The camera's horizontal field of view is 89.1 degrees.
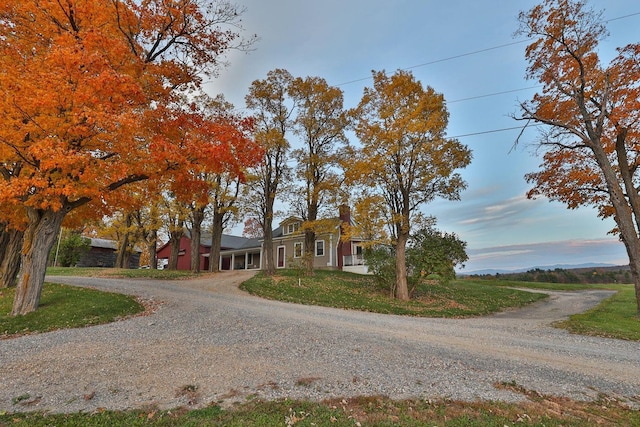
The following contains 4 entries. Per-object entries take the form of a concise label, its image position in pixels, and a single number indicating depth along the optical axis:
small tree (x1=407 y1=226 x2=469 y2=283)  14.61
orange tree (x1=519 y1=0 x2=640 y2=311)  11.11
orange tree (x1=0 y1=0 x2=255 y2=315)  6.81
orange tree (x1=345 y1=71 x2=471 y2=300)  13.27
